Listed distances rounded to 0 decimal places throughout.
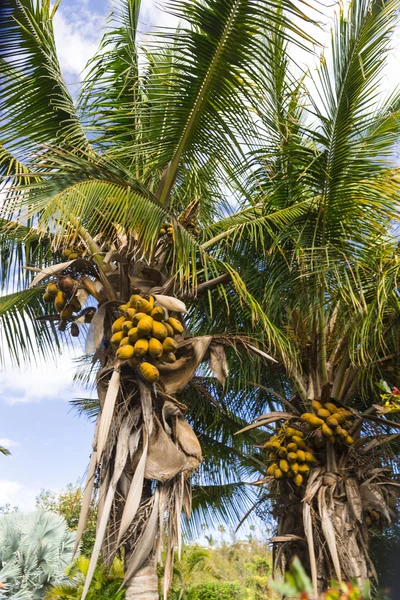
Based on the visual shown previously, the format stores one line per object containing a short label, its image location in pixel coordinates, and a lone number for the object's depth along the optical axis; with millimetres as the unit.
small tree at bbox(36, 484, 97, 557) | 15180
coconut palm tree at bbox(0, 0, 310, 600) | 4258
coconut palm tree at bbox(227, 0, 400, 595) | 5207
